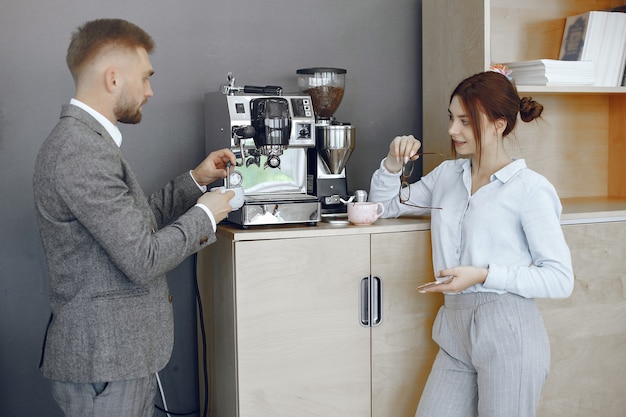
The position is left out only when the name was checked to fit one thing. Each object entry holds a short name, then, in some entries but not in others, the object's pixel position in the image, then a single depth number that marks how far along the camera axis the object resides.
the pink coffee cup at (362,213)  2.23
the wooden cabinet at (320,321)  2.07
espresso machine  2.05
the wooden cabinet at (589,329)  2.44
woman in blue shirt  1.91
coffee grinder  2.33
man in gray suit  1.61
